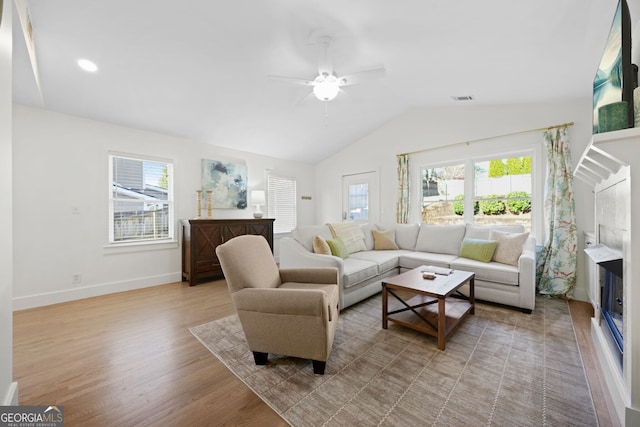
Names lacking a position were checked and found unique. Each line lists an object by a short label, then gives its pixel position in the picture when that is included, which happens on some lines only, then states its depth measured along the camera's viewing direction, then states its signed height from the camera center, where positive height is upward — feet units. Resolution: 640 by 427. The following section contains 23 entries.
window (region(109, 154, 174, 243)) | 12.09 +0.64
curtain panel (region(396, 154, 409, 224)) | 15.81 +1.47
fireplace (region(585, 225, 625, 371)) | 5.11 -1.76
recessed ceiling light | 8.25 +4.89
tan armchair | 5.56 -2.30
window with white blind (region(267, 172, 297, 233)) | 18.30 +0.78
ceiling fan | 8.03 +4.33
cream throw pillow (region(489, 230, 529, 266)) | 10.26 -1.48
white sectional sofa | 9.34 -2.11
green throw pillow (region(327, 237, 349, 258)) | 10.98 -1.57
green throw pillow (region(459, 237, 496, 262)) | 10.76 -1.63
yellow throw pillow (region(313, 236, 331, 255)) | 10.29 -1.41
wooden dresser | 13.01 -1.65
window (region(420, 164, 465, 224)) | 14.43 +1.04
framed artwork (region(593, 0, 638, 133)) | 4.51 +2.70
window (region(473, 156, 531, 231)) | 12.45 +1.04
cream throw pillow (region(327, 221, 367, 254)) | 12.46 -1.15
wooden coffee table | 7.07 -3.21
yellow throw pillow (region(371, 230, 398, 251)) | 13.83 -1.56
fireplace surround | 4.15 -0.63
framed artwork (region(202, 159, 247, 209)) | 14.79 +1.82
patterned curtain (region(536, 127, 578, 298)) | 10.57 -0.51
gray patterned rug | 4.70 -3.75
